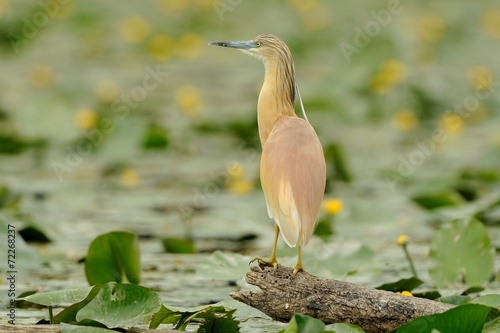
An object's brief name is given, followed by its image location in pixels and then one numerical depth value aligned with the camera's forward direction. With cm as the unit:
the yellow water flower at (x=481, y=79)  1681
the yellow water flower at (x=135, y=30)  2117
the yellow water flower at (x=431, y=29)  2135
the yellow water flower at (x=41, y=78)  1745
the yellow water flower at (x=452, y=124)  1405
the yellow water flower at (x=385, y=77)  1680
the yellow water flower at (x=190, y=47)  2042
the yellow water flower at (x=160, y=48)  2036
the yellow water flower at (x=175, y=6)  2383
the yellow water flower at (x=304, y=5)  2352
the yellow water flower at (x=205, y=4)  2377
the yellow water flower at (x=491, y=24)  2230
